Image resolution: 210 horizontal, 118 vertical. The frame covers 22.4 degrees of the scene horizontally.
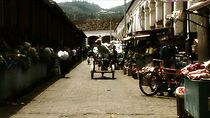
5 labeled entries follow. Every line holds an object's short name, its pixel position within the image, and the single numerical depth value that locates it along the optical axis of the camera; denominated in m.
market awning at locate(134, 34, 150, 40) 27.49
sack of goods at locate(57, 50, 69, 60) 25.77
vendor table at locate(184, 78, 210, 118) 8.41
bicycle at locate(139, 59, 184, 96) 14.70
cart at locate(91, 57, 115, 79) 23.99
